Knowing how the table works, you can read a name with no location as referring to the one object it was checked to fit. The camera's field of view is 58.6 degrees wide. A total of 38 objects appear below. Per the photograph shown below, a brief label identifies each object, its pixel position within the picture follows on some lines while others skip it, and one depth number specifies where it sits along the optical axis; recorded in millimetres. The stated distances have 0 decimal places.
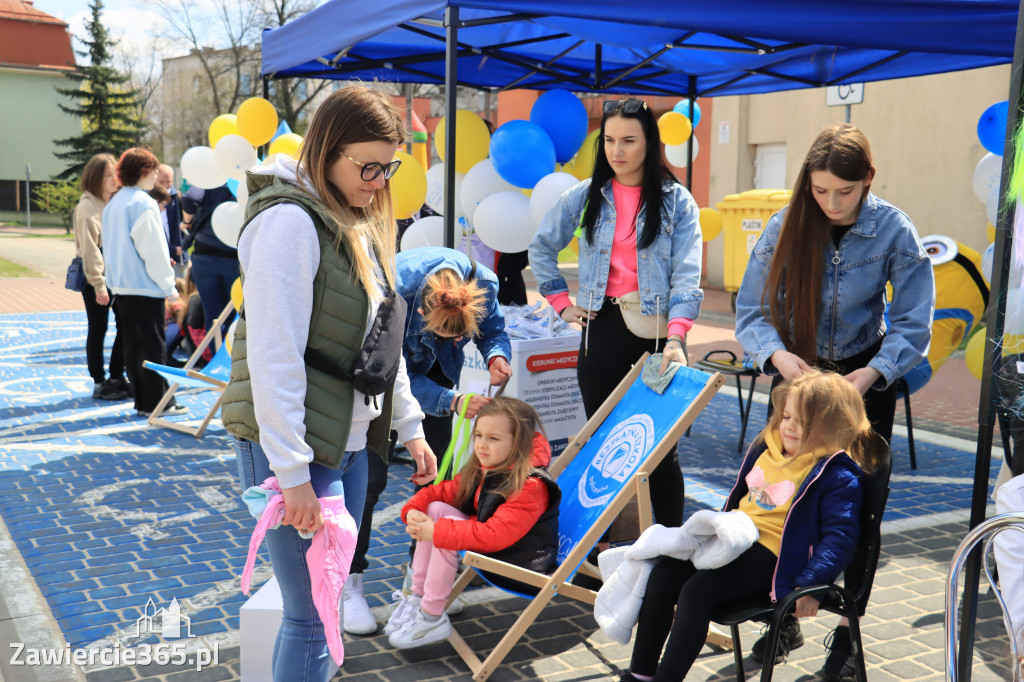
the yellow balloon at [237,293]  6298
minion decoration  5746
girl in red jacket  3182
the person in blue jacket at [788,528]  2664
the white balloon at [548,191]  5199
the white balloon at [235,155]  6641
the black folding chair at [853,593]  2510
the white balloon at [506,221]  5508
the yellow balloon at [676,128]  6684
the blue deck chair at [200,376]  5980
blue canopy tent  4066
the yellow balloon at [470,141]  6094
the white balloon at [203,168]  6914
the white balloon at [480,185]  5840
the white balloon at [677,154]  8359
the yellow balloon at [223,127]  7215
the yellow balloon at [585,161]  6199
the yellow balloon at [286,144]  6502
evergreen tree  39000
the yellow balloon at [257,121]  6684
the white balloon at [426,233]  5730
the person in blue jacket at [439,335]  3391
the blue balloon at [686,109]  7668
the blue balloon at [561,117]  5836
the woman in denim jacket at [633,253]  3691
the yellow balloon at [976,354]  5041
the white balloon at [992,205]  5141
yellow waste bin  12508
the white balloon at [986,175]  6090
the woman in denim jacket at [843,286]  3047
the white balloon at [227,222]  6867
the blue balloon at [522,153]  5461
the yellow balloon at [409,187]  5562
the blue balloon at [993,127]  5555
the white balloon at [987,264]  5801
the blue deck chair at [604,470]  3100
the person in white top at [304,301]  1950
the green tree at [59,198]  33812
